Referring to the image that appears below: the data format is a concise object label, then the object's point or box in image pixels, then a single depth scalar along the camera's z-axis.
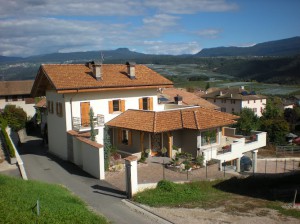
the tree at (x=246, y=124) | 44.01
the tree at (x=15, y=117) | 41.06
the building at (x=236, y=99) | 78.00
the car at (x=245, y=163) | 27.17
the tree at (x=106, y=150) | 21.26
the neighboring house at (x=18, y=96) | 49.59
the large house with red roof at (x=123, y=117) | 24.52
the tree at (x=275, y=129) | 46.12
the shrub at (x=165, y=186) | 16.72
